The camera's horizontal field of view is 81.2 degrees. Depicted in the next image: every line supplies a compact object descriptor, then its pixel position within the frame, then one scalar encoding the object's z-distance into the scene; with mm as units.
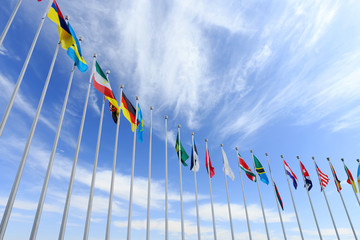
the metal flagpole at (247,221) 20069
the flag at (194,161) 18667
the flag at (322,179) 25047
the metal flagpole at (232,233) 18891
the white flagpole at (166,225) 14472
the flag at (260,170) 22297
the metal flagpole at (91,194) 9508
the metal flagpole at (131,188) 11559
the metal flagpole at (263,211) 20750
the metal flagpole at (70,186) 8791
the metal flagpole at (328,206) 25022
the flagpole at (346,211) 26002
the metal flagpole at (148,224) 13102
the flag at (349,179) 25703
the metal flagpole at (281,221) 21803
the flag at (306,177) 24873
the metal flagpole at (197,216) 16459
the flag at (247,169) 21856
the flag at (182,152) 18050
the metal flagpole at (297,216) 23131
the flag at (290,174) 23531
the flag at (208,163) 19831
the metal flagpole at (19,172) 7356
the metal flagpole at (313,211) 24228
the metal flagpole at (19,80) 7947
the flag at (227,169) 20422
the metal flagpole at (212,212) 17981
